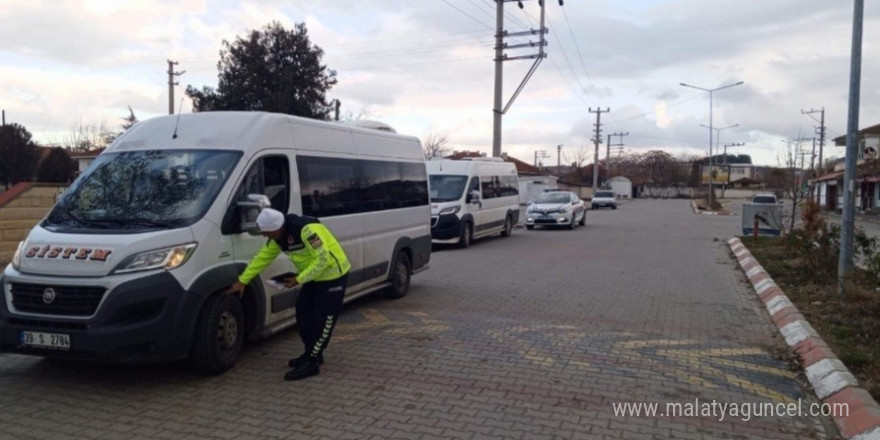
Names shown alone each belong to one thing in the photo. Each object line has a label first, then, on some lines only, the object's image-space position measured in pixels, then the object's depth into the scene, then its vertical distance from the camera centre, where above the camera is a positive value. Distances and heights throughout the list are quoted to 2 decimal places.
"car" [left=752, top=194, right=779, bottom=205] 37.35 -0.82
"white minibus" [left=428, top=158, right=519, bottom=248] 17.62 -0.52
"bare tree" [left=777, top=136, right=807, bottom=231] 19.92 +0.11
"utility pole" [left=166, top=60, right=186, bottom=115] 41.44 +6.37
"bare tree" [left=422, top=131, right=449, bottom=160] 61.21 +2.85
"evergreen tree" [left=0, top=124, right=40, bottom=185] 36.81 +1.07
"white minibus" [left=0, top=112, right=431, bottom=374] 5.19 -0.53
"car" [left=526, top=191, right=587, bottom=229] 25.69 -1.13
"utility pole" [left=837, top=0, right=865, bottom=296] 9.77 +0.79
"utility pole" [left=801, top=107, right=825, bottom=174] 64.06 +5.46
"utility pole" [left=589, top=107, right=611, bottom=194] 71.12 +5.36
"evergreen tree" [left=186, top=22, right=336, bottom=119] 37.34 +5.76
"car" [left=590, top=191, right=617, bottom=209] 52.84 -1.48
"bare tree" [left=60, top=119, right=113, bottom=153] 53.70 +2.68
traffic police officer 5.79 -0.82
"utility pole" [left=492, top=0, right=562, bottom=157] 28.86 +5.37
